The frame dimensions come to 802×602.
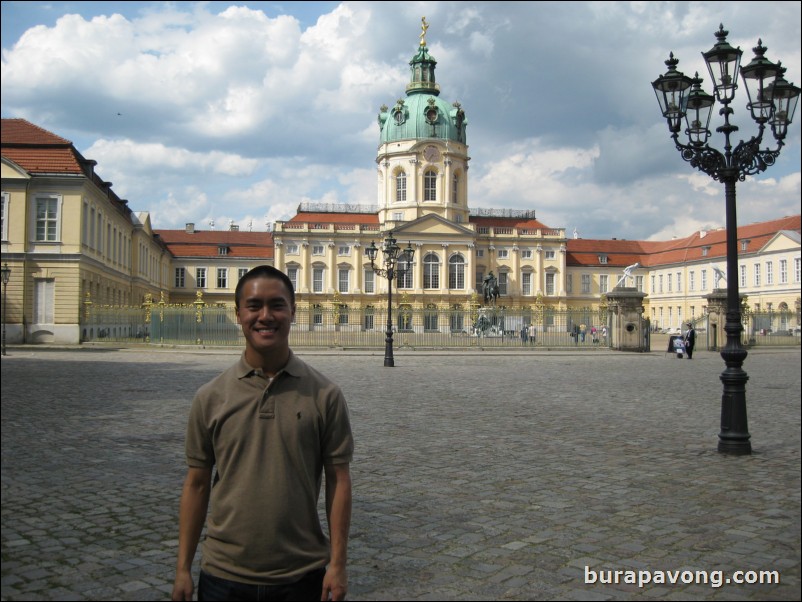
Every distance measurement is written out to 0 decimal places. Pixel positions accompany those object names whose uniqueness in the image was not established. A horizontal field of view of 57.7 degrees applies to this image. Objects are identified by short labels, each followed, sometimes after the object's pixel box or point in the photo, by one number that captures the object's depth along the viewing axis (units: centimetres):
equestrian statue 7266
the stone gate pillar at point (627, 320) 3359
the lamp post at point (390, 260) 2388
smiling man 265
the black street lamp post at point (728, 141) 880
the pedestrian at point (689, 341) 2948
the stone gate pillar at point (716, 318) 3456
